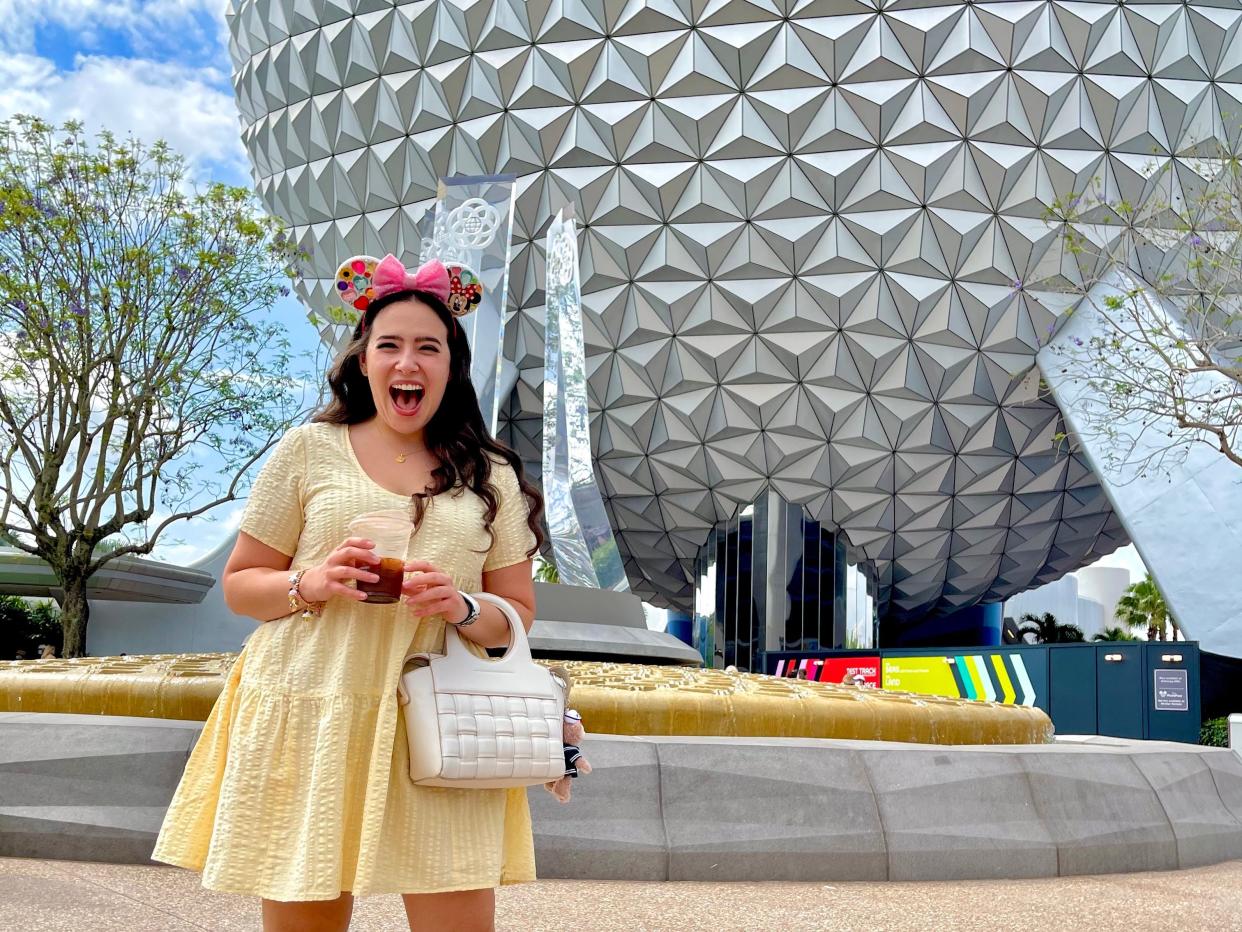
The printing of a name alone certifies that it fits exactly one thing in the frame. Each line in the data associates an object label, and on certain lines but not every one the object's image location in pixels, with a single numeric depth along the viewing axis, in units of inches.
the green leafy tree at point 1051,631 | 1619.1
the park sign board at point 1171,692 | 711.1
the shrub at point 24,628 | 1210.6
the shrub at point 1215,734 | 701.3
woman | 92.2
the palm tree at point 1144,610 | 1897.1
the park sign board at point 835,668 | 910.4
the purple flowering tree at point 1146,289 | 761.0
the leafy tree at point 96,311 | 606.9
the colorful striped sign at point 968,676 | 797.2
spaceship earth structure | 853.8
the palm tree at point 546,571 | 1576.0
